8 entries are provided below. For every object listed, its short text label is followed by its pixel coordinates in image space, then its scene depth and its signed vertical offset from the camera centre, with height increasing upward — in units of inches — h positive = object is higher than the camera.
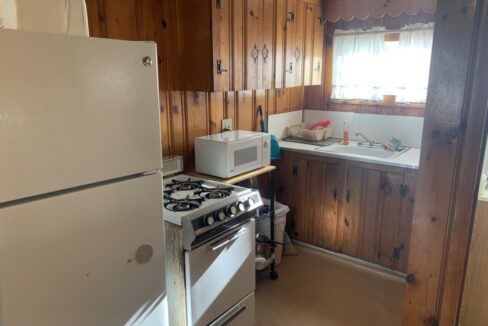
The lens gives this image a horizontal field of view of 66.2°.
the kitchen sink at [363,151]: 125.3 -23.6
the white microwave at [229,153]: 97.7 -18.8
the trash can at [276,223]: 118.7 -44.4
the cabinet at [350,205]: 114.0 -39.8
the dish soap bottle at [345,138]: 137.7 -20.2
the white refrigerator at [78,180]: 40.3 -11.8
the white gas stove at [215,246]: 73.8 -33.8
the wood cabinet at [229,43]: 93.0 +10.3
